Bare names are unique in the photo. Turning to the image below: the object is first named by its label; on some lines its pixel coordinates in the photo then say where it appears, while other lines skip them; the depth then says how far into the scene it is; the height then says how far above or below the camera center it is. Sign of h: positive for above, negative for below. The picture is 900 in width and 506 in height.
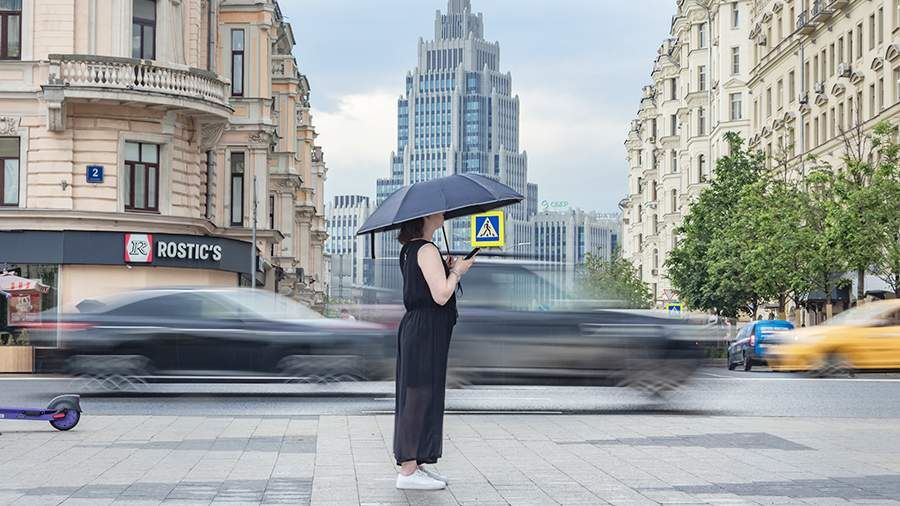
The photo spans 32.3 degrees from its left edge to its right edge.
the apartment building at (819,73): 56.91 +9.22
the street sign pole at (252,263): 43.25 +0.60
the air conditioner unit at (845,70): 60.41 +8.63
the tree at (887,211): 46.38 +2.40
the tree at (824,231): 48.16 +1.92
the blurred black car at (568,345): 18.92 -0.70
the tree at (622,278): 101.12 +0.71
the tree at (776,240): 54.56 +1.81
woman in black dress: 9.59 -0.48
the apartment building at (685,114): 92.50 +11.62
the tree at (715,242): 67.00 +2.11
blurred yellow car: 29.91 -1.04
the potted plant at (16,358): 31.39 -1.53
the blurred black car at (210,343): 19.73 -0.74
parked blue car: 41.16 -1.45
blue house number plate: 36.78 +2.61
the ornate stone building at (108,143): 36.34 +3.40
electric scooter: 13.86 -1.18
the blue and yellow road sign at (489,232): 27.75 +0.98
